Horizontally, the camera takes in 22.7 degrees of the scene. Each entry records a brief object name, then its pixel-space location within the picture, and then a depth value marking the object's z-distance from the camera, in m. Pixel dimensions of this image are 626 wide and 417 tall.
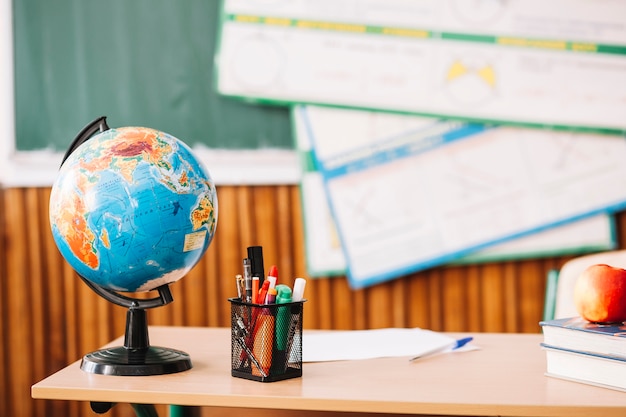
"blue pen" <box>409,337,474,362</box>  2.22
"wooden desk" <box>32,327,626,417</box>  1.94
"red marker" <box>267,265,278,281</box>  2.10
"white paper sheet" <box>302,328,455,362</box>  2.21
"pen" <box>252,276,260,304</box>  2.09
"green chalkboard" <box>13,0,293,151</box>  3.22
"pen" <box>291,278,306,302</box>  2.09
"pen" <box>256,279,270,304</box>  2.09
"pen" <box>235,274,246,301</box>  2.11
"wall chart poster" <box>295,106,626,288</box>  3.11
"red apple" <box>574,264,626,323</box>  2.05
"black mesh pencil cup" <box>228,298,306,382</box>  2.05
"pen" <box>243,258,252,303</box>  2.10
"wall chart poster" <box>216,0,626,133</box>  3.09
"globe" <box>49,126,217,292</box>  2.07
